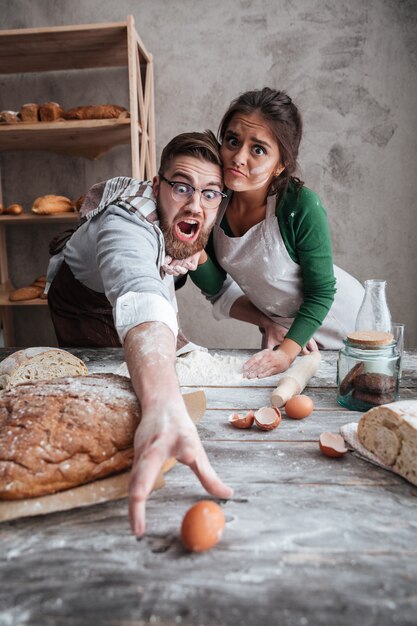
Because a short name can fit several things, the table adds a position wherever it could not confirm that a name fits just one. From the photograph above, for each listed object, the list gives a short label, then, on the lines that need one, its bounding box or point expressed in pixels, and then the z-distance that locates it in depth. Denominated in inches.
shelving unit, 98.7
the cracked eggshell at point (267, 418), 38.2
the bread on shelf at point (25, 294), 111.8
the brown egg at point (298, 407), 40.8
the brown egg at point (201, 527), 23.9
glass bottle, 47.9
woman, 60.5
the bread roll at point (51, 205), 108.8
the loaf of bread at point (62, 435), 27.9
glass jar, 42.3
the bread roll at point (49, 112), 103.9
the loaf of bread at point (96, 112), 101.8
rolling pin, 43.1
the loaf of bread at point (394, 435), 30.8
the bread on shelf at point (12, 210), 110.9
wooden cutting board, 26.6
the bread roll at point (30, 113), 104.5
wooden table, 20.4
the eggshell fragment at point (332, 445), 33.6
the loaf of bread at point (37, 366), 47.6
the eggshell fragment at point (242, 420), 38.8
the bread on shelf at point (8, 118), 104.0
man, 27.3
